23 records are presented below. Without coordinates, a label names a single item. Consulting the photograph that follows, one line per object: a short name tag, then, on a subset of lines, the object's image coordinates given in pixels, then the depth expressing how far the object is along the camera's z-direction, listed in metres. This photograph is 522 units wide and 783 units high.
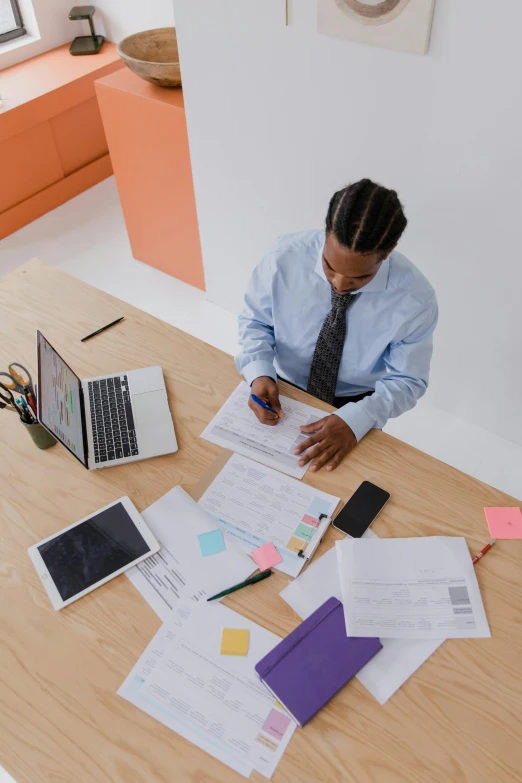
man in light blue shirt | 1.29
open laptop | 1.34
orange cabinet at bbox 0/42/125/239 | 3.39
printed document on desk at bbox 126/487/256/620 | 1.22
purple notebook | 1.07
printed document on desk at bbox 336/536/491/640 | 1.15
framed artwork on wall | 1.68
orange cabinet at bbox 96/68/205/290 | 2.61
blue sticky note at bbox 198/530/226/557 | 1.28
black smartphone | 1.30
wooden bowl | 2.59
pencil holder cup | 1.43
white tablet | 1.24
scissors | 1.39
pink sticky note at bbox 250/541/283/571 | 1.25
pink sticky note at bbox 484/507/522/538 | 1.28
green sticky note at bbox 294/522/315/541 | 1.29
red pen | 1.25
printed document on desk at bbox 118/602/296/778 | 1.04
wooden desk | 1.02
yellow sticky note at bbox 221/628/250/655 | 1.14
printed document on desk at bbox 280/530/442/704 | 1.09
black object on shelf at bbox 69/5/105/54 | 3.66
